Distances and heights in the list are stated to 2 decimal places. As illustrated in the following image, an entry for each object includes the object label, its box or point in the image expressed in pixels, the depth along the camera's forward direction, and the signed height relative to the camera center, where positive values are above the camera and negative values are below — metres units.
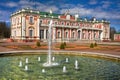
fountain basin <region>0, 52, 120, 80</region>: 11.66 -2.44
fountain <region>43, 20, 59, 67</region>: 15.14 -2.31
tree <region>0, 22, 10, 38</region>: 79.21 +1.87
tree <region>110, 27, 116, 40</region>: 100.26 +3.26
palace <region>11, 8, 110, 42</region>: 48.28 +2.94
